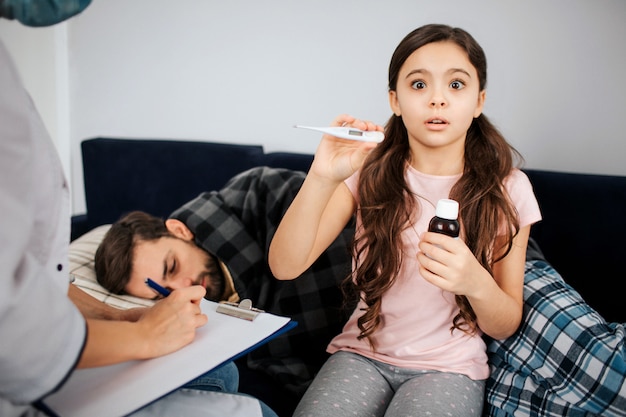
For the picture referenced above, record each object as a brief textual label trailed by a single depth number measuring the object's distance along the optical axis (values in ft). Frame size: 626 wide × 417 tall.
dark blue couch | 4.22
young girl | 3.11
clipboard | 2.19
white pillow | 4.41
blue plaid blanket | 2.97
